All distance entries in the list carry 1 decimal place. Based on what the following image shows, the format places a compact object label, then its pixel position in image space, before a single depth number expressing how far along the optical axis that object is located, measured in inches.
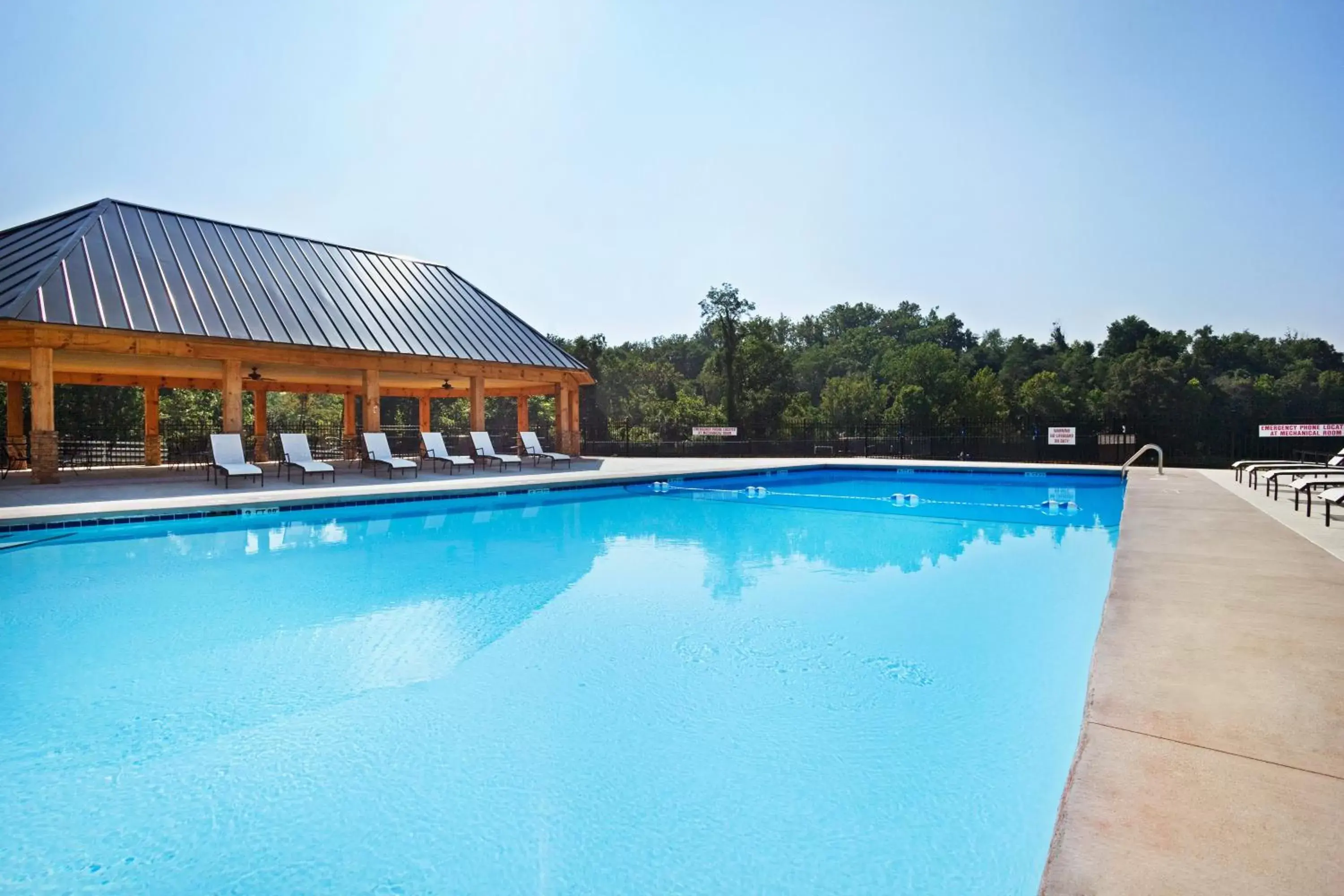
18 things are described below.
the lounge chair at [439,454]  613.6
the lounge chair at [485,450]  658.8
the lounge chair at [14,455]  560.7
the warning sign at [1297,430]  671.1
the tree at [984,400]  1665.8
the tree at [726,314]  1417.3
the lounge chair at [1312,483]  342.3
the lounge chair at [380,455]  566.3
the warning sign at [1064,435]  769.6
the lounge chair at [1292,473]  408.5
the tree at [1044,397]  1814.7
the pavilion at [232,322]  475.5
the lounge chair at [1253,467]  512.1
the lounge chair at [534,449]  695.7
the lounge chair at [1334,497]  300.5
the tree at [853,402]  1571.1
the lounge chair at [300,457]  509.6
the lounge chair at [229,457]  483.5
